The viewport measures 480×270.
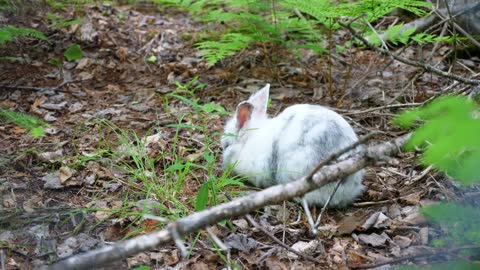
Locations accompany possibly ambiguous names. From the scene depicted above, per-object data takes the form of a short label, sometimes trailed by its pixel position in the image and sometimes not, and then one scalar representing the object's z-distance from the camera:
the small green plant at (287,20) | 4.85
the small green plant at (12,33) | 4.65
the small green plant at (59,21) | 6.97
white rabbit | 4.02
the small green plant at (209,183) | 3.64
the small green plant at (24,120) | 3.45
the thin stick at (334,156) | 2.42
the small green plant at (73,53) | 6.92
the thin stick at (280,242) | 3.37
